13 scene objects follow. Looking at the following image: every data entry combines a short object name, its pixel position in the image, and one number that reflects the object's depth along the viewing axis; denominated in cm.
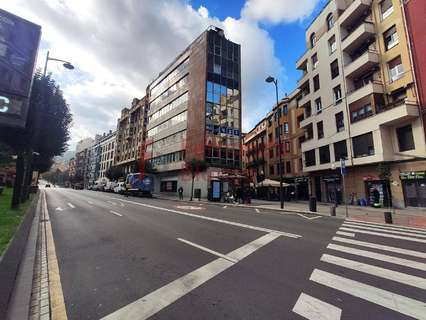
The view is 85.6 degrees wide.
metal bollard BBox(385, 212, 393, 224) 1181
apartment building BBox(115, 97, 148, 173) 6088
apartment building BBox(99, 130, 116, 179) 8603
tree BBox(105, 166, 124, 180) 6218
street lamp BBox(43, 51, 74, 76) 1545
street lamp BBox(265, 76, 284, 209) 2116
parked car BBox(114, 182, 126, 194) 4242
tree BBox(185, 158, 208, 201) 3153
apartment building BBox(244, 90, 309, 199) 3622
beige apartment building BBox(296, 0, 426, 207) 1991
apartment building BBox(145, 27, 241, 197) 3569
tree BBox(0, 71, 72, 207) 1461
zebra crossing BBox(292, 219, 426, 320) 324
